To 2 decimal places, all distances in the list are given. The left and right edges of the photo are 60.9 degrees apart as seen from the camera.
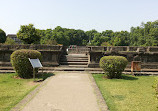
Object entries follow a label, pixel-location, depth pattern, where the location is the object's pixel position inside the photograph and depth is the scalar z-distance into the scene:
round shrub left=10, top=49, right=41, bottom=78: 7.82
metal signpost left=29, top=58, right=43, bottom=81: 7.26
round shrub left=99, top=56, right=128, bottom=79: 7.71
